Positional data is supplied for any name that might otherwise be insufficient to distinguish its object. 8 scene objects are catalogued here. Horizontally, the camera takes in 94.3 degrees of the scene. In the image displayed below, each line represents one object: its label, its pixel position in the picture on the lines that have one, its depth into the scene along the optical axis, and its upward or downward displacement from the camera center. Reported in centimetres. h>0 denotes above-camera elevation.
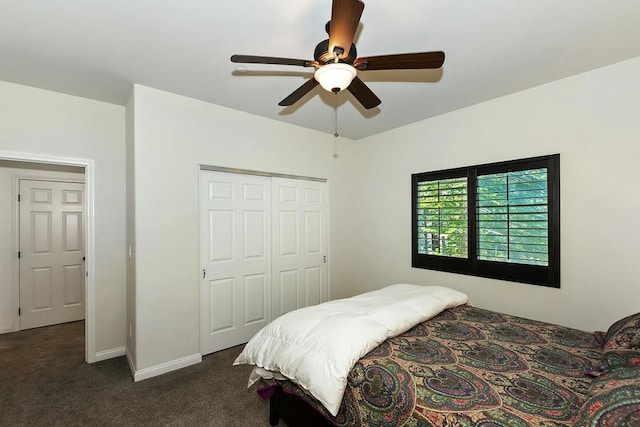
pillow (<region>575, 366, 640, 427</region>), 90 -62
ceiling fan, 145 +84
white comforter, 151 -72
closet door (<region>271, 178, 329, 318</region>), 369 -38
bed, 111 -78
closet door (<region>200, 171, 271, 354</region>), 315 -48
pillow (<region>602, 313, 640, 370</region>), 133 -64
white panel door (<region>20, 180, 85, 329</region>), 391 -50
